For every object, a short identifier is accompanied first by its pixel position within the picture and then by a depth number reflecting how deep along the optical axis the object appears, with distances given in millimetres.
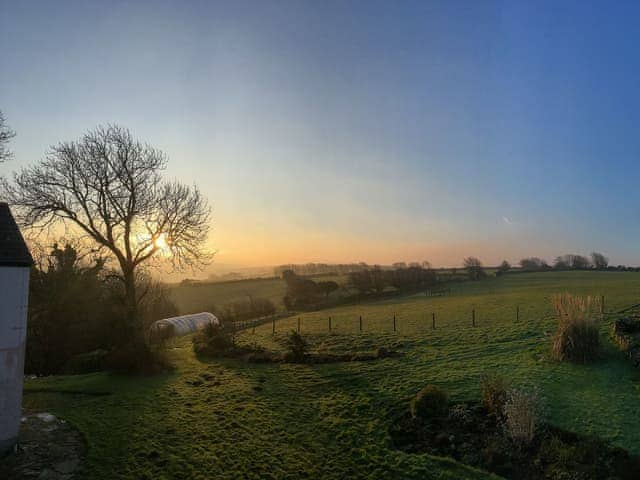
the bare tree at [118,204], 20859
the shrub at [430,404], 11656
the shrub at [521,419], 9766
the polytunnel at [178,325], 28584
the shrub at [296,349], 19806
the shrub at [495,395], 11325
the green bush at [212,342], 22922
